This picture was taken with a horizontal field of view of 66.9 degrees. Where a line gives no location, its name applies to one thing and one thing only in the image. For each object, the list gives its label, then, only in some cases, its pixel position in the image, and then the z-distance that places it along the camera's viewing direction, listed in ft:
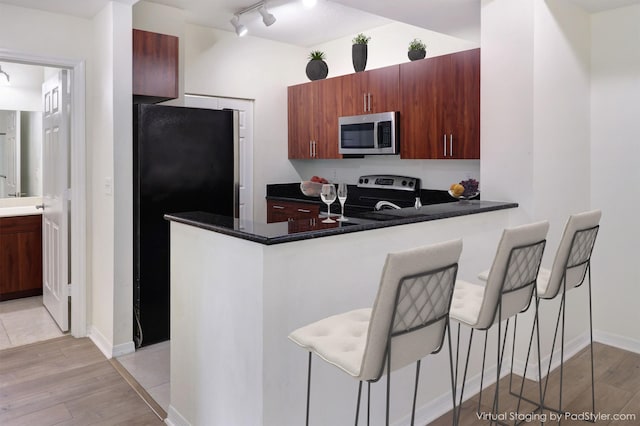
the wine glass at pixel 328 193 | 7.50
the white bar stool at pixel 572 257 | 6.83
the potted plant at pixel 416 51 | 13.65
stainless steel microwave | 13.83
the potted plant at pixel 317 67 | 16.24
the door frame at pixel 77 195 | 11.09
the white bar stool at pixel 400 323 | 4.44
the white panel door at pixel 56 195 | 11.59
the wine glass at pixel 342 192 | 7.84
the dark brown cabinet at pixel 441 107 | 12.02
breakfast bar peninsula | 5.86
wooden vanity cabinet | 14.35
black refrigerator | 10.78
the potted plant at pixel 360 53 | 14.67
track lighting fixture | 12.78
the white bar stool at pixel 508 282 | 5.79
